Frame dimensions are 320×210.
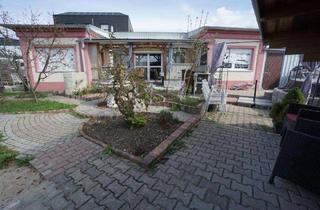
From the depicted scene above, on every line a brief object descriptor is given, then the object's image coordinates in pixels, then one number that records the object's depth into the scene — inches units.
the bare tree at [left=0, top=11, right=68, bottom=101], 277.9
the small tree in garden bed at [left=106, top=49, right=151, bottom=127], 147.1
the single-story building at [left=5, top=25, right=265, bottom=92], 358.0
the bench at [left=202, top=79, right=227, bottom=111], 236.5
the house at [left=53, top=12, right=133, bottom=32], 946.1
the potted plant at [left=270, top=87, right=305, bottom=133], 165.3
